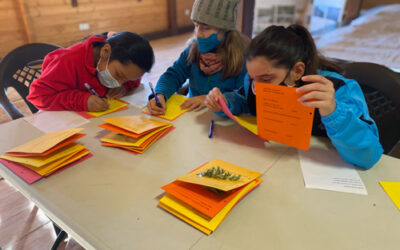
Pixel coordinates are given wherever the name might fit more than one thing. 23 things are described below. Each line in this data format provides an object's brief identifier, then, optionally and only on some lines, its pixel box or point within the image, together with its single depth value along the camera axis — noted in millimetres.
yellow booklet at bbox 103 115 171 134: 993
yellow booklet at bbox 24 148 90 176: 822
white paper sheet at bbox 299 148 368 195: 758
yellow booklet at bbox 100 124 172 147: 943
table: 601
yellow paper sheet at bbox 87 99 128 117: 1218
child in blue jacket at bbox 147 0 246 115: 1323
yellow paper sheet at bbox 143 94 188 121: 1194
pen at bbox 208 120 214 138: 1030
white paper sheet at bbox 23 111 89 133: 1106
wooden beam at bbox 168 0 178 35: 6086
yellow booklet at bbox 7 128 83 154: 860
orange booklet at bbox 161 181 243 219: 652
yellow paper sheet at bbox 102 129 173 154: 934
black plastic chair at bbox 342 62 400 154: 1148
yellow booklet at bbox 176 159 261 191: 691
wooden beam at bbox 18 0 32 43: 3916
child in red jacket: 1249
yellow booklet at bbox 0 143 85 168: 831
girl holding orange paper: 776
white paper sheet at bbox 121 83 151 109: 1339
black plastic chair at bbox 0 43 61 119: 1480
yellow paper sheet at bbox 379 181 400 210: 709
